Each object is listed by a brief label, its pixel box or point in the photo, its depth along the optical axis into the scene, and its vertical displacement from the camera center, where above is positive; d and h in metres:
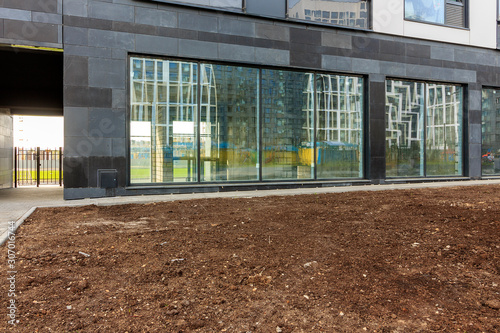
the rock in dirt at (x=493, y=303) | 2.69 -1.19
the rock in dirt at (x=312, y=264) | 3.58 -1.15
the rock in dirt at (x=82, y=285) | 3.08 -1.19
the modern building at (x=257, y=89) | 9.12 +2.47
